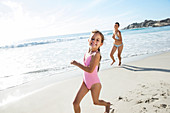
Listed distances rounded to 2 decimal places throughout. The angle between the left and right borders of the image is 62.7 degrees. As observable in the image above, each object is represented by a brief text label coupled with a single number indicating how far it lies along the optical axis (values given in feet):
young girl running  6.78
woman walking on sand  19.77
